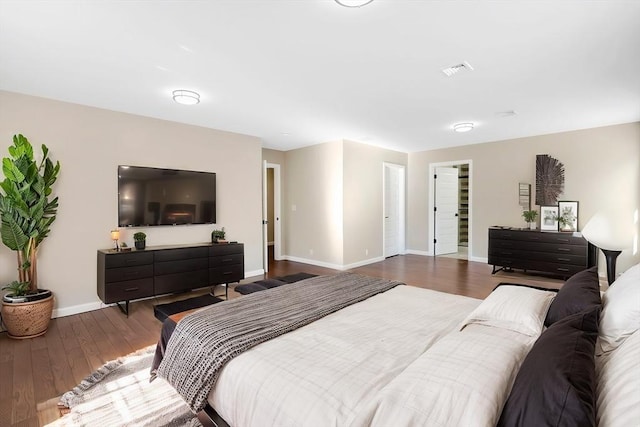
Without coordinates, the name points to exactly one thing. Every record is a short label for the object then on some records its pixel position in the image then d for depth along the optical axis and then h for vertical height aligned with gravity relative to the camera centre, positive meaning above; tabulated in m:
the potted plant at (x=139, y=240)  3.87 -0.38
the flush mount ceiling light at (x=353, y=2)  1.87 +1.23
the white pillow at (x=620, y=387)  0.75 -0.49
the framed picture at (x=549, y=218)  5.49 -0.19
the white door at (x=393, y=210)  7.09 -0.05
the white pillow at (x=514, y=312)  1.56 -0.55
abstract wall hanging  5.53 +0.50
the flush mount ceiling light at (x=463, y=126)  4.74 +1.24
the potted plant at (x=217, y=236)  4.65 -0.40
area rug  1.86 -1.24
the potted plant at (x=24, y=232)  2.98 -0.21
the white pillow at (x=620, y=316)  1.20 -0.44
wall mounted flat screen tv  3.99 +0.17
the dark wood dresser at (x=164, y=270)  3.53 -0.76
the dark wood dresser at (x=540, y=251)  4.88 -0.72
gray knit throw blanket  1.49 -0.64
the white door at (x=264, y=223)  5.69 -0.26
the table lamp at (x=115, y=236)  3.70 -0.31
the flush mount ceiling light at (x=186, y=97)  3.30 +1.20
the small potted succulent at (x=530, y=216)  5.59 -0.15
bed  0.89 -0.62
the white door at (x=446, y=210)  7.30 -0.06
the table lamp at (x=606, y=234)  2.33 -0.20
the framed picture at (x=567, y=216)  5.33 -0.15
